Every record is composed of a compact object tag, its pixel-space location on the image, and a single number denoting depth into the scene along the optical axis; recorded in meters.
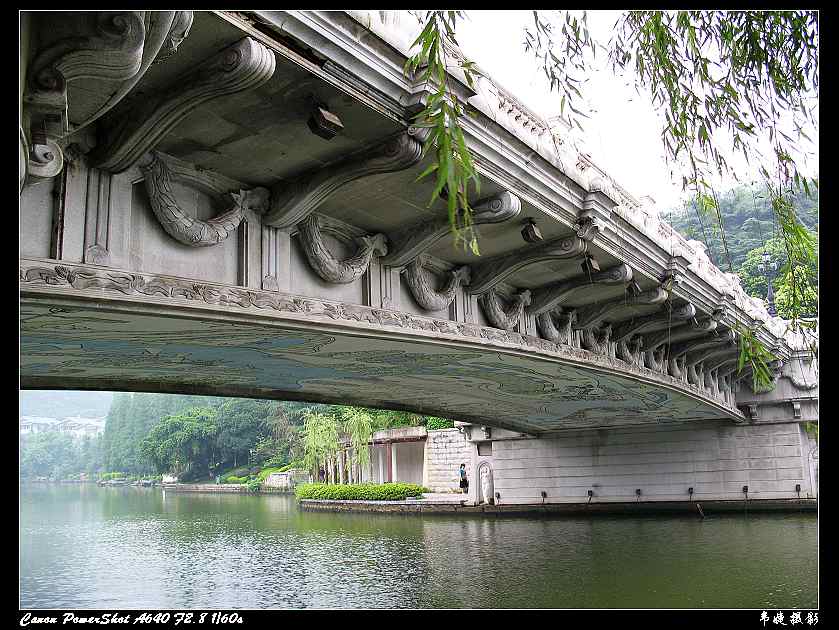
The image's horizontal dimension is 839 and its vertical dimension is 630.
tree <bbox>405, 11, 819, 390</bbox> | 3.88
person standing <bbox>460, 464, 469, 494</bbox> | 33.68
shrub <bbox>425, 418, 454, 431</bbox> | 40.75
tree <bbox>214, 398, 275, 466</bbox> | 66.25
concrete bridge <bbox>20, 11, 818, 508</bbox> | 4.52
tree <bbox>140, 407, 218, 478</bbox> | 67.06
